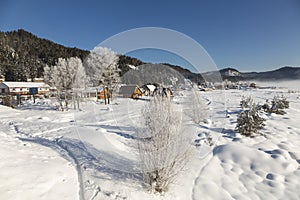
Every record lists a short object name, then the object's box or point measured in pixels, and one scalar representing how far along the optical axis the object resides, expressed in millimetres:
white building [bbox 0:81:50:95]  41016
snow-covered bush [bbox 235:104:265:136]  9570
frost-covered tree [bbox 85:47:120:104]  23031
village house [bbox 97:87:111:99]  31138
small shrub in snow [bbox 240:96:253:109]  18380
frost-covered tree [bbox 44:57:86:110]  20438
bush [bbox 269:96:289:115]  15266
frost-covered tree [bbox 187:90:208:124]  11070
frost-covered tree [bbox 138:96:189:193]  4578
